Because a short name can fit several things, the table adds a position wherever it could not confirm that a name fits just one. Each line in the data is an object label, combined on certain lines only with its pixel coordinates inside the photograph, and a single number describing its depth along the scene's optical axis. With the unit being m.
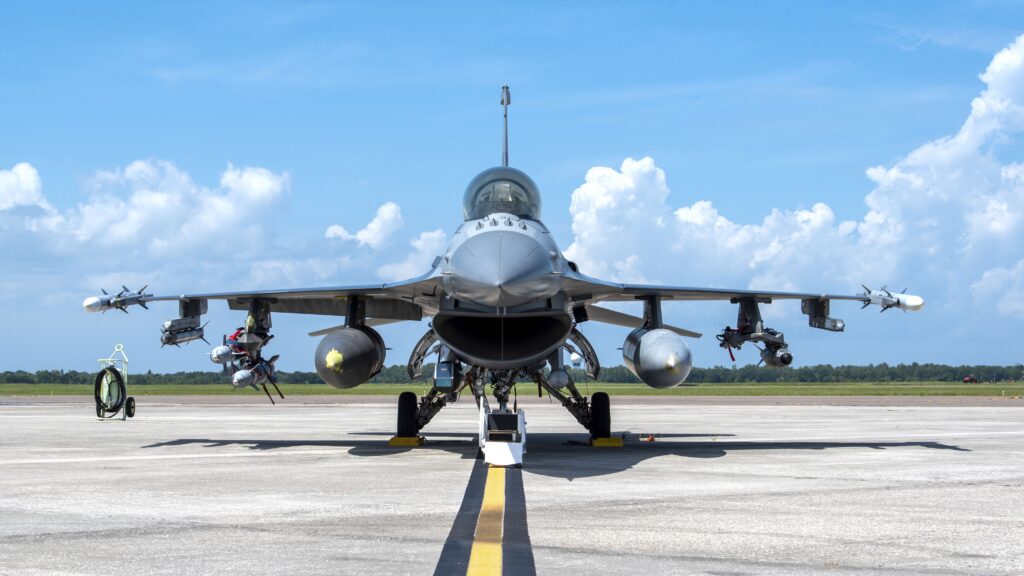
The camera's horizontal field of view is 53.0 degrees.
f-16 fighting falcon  13.11
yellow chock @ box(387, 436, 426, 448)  18.34
